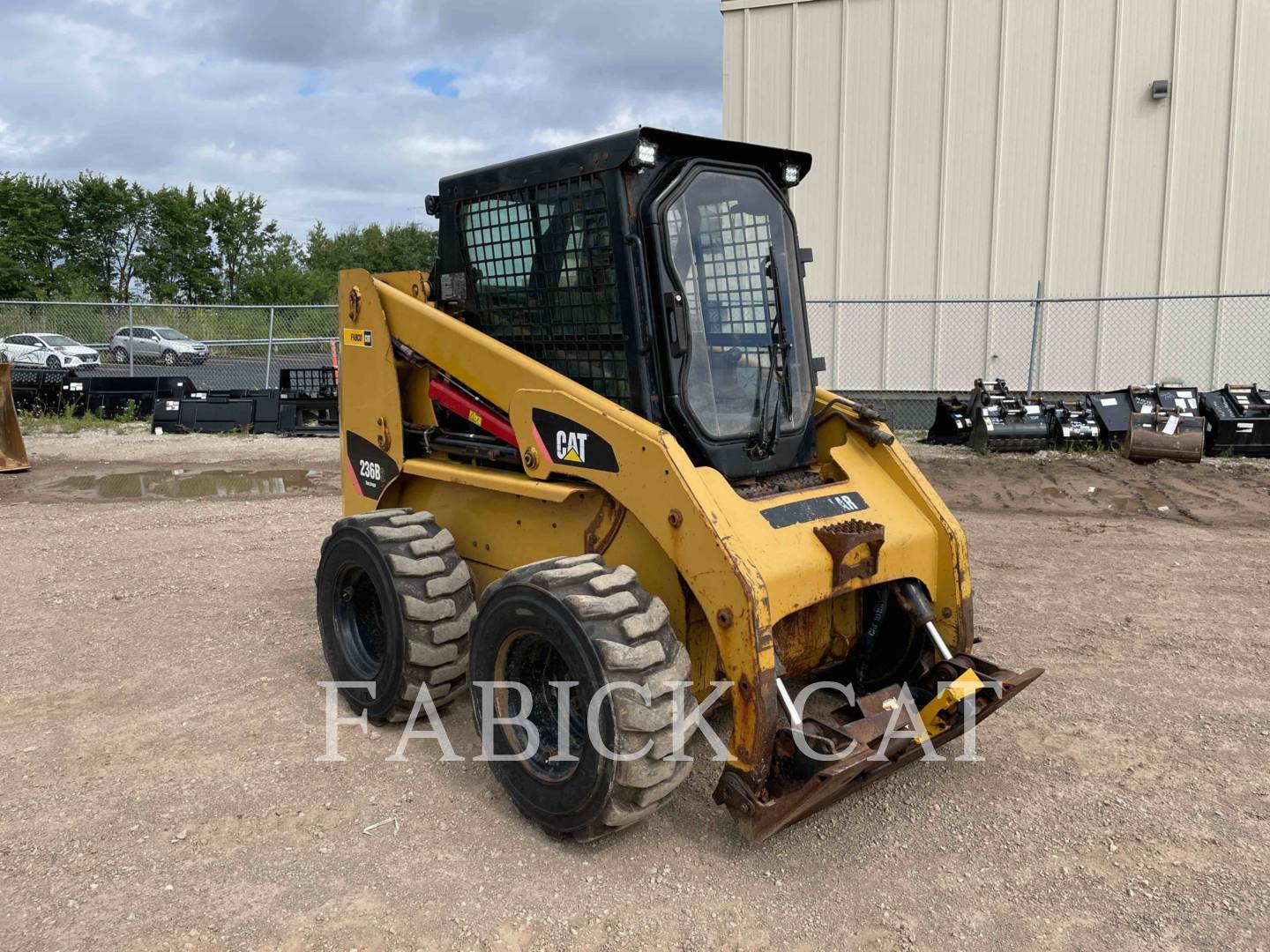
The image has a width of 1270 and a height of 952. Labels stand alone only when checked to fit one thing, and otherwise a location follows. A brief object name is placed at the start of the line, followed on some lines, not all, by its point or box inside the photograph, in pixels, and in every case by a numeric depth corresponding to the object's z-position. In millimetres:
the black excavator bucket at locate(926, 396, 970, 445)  12500
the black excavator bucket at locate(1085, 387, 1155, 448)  11695
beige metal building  13805
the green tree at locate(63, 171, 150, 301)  45656
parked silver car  21781
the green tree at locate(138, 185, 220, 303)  47281
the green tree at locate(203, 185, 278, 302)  49469
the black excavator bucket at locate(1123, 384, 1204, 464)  11031
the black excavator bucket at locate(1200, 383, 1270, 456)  11359
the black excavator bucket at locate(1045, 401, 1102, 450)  11766
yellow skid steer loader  3244
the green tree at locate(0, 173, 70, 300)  40500
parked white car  21688
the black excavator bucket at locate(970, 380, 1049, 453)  11820
